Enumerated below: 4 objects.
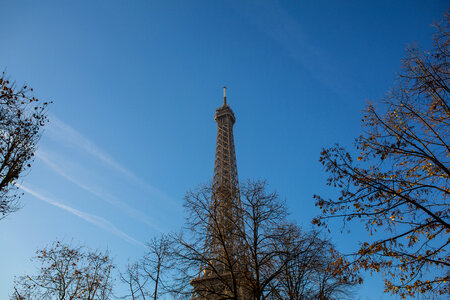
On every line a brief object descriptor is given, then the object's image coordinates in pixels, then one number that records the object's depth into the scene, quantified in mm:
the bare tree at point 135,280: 17422
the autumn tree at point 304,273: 11484
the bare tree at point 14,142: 8484
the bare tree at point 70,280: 18172
